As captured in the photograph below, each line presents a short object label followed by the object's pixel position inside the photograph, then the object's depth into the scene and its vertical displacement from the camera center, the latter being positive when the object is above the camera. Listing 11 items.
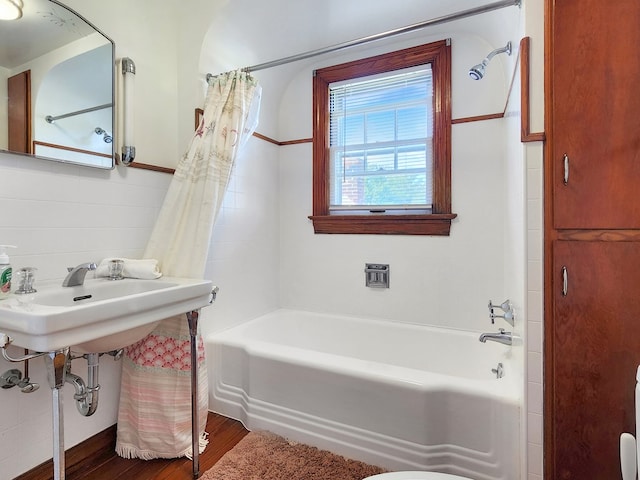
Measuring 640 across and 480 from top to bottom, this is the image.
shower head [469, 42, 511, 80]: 1.45 +0.77
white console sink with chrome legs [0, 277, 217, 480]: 0.88 -0.24
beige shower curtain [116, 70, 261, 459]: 1.49 -0.10
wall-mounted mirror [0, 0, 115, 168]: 1.20 +0.64
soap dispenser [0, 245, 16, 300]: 1.07 -0.11
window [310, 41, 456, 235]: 2.09 +0.67
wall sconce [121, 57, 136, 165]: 1.55 +0.63
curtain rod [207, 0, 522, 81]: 1.27 +0.95
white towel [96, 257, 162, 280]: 1.46 -0.13
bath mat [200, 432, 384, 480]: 1.35 -0.98
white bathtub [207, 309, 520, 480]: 1.27 -0.73
